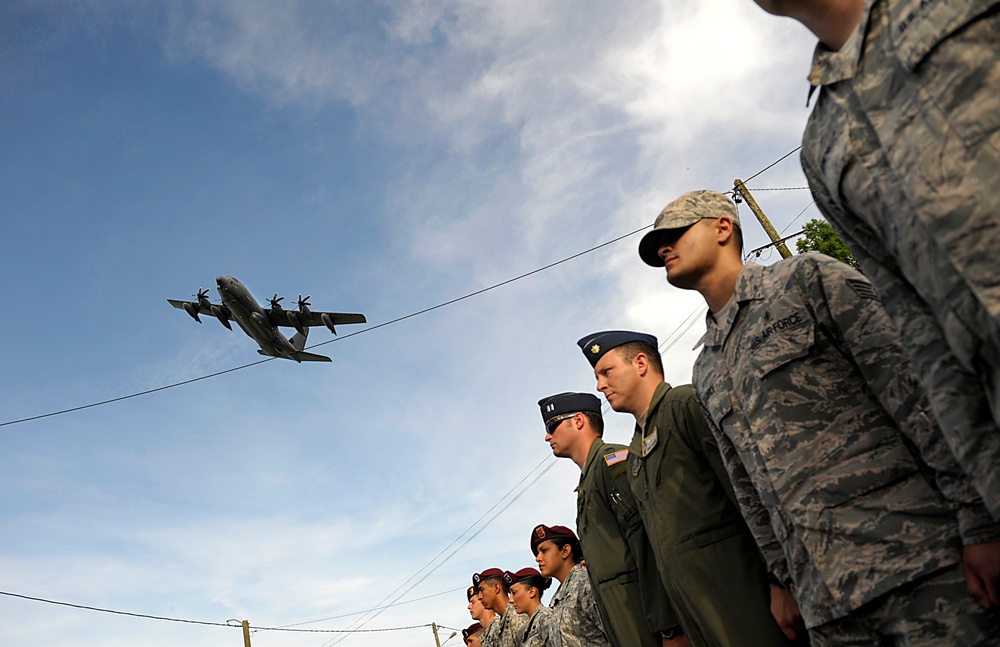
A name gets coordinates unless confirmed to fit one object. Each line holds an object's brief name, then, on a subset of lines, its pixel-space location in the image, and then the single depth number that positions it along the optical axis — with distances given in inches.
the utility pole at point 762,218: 484.7
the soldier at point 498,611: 305.0
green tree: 596.4
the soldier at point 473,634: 440.8
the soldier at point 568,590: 204.1
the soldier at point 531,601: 266.7
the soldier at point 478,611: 362.7
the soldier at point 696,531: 109.2
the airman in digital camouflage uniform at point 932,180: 51.1
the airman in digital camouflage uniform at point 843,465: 70.5
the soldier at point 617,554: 145.3
